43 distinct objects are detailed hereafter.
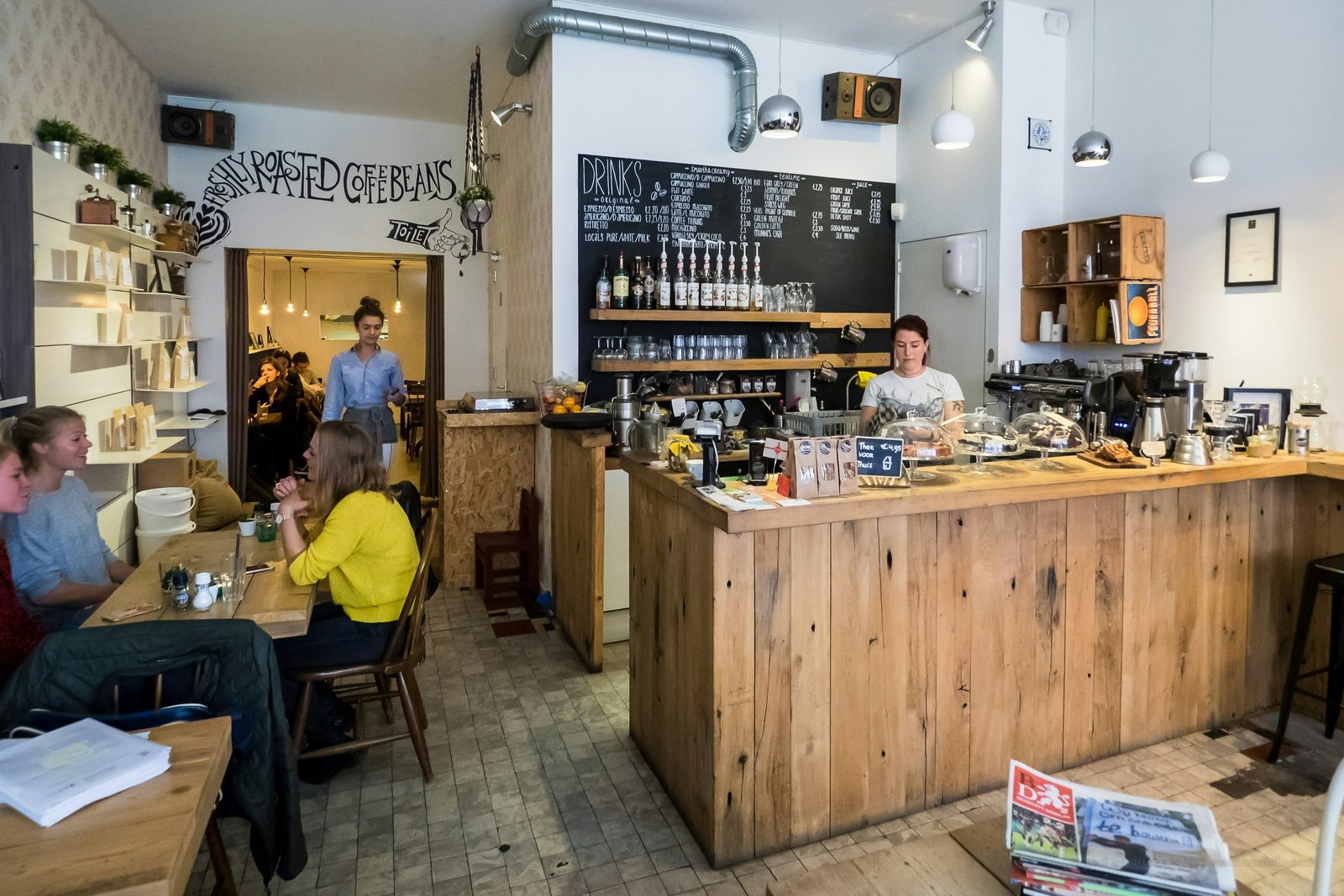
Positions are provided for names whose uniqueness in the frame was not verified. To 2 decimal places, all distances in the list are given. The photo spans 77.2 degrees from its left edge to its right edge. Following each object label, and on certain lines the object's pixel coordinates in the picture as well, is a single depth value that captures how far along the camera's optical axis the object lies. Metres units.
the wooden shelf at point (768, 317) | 4.91
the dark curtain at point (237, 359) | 7.17
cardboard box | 5.54
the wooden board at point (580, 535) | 4.02
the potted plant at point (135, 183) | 5.24
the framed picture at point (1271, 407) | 3.65
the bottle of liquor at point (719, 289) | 5.19
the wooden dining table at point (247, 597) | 2.45
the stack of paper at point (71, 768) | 1.36
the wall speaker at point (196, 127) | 6.68
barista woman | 4.18
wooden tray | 3.05
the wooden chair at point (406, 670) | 2.85
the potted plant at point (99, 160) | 4.74
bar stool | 3.08
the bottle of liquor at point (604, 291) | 4.92
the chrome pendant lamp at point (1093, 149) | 4.33
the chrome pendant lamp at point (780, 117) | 4.21
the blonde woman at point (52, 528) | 2.79
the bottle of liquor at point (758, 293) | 5.30
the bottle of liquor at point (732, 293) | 5.21
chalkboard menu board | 5.02
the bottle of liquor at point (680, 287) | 5.11
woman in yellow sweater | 2.88
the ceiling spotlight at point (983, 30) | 4.98
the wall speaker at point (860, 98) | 5.43
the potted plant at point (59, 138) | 4.39
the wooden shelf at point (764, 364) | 4.94
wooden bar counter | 2.53
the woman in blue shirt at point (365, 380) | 5.73
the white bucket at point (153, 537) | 4.91
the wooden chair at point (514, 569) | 5.09
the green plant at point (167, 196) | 6.29
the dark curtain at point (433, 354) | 7.83
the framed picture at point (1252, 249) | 4.09
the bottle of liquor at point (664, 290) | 5.06
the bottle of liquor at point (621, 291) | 4.92
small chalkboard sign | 2.68
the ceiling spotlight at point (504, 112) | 5.23
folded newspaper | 1.35
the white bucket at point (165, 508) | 4.83
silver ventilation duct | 4.66
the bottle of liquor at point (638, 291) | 4.99
